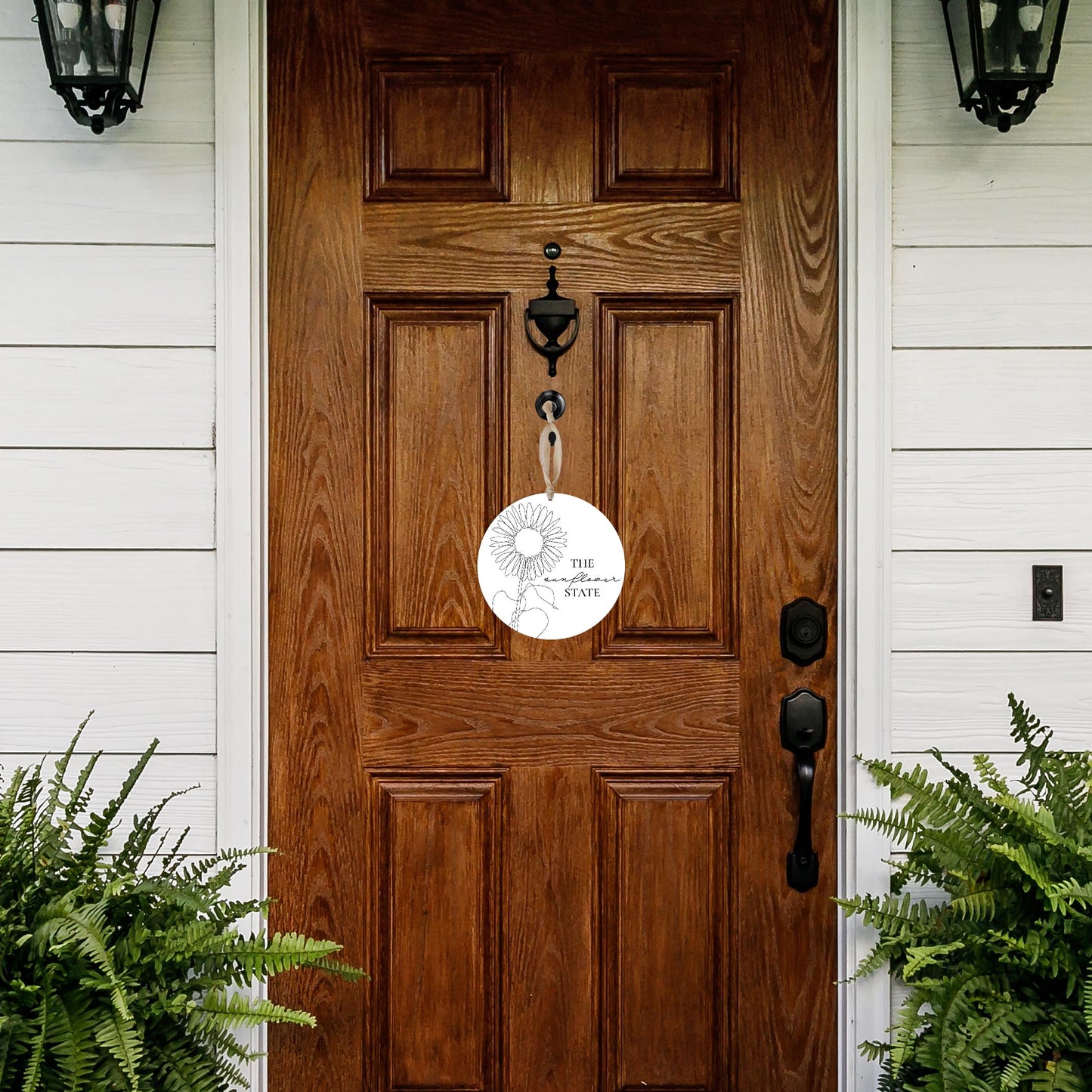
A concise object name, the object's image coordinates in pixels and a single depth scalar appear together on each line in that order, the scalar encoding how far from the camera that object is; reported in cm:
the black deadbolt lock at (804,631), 156
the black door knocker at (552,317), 153
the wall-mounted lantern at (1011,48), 134
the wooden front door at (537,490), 155
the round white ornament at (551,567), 155
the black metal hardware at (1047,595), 150
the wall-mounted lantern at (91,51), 134
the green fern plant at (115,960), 112
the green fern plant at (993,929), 115
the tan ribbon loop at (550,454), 154
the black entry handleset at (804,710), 155
